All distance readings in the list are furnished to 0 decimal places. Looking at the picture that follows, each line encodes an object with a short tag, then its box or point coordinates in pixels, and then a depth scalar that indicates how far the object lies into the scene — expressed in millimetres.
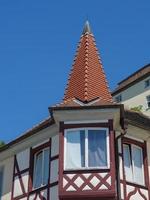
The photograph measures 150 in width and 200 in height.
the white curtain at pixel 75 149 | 21688
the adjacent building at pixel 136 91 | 57625
